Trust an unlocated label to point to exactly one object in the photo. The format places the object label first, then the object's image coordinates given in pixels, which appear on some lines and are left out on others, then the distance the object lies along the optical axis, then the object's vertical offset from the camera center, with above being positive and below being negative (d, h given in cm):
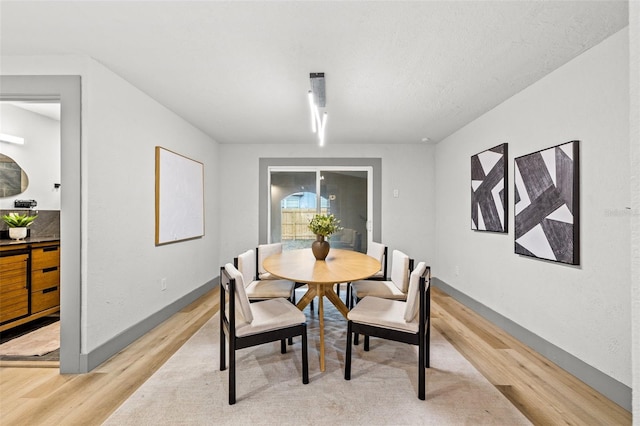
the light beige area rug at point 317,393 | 182 -123
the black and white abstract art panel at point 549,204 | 226 +7
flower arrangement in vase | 299 -19
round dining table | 230 -49
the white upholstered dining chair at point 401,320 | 199 -76
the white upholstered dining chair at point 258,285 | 276 -72
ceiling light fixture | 250 +109
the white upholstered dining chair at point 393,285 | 275 -72
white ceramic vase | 320 -22
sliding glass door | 520 +21
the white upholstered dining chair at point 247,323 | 194 -76
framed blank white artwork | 328 +19
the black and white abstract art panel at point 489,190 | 312 +25
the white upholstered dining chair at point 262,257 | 338 -50
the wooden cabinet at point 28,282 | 288 -71
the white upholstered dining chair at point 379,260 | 330 -55
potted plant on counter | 320 -13
